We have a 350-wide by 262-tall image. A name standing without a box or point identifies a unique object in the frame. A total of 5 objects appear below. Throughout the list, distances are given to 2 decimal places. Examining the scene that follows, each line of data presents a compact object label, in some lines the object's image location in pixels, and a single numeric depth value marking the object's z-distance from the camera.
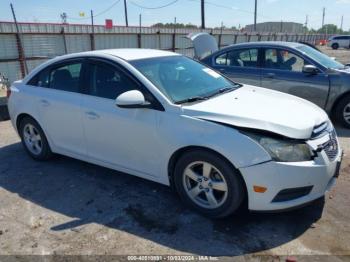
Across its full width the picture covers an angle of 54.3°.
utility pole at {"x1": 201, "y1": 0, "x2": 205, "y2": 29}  28.77
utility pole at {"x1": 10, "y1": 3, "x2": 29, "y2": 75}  9.98
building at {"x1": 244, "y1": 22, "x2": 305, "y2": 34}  76.75
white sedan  2.96
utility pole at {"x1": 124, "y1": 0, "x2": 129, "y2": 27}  39.90
